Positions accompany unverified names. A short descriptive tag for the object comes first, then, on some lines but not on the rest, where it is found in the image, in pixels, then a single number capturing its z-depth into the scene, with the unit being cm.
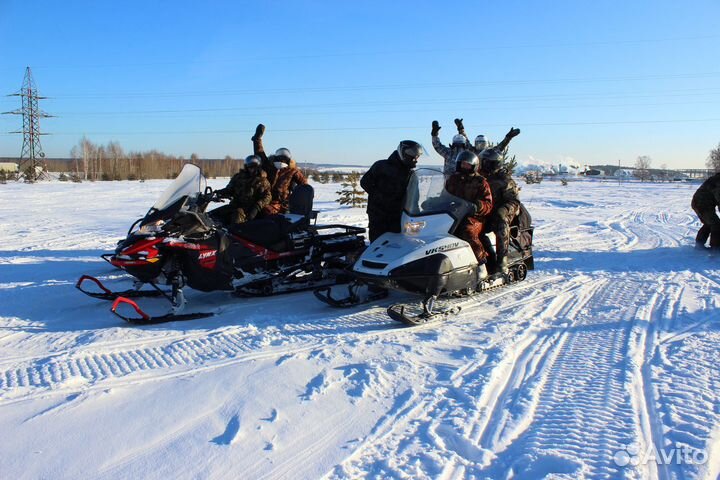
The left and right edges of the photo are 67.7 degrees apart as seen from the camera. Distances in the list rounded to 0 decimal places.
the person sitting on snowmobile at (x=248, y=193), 737
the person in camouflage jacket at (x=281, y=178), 754
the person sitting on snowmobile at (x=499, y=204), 579
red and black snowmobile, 500
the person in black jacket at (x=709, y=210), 869
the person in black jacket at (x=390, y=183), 598
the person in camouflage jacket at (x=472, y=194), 543
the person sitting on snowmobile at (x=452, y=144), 805
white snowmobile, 486
